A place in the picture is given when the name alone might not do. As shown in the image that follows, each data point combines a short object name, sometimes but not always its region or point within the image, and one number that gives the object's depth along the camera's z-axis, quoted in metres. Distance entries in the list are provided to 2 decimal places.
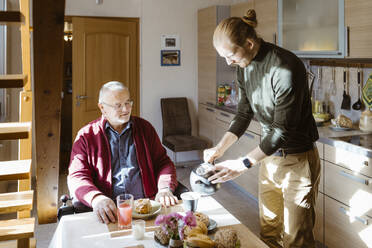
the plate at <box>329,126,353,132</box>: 3.29
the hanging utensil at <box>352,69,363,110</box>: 3.41
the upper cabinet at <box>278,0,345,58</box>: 3.09
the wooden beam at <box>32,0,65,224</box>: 1.51
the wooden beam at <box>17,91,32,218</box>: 1.95
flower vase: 1.49
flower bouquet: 1.49
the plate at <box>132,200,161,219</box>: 1.82
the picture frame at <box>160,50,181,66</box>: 5.47
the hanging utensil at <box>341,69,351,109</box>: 3.54
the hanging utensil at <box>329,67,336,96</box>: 3.69
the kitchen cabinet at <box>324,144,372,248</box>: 2.62
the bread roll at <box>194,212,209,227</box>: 1.66
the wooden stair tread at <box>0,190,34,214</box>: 1.64
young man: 1.95
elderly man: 2.27
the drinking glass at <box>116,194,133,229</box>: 1.74
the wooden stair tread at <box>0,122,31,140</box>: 1.48
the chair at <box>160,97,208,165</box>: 5.18
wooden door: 5.07
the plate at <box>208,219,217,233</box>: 1.67
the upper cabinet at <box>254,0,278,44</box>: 3.91
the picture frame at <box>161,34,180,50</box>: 5.45
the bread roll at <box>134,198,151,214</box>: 1.84
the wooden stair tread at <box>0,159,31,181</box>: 1.49
